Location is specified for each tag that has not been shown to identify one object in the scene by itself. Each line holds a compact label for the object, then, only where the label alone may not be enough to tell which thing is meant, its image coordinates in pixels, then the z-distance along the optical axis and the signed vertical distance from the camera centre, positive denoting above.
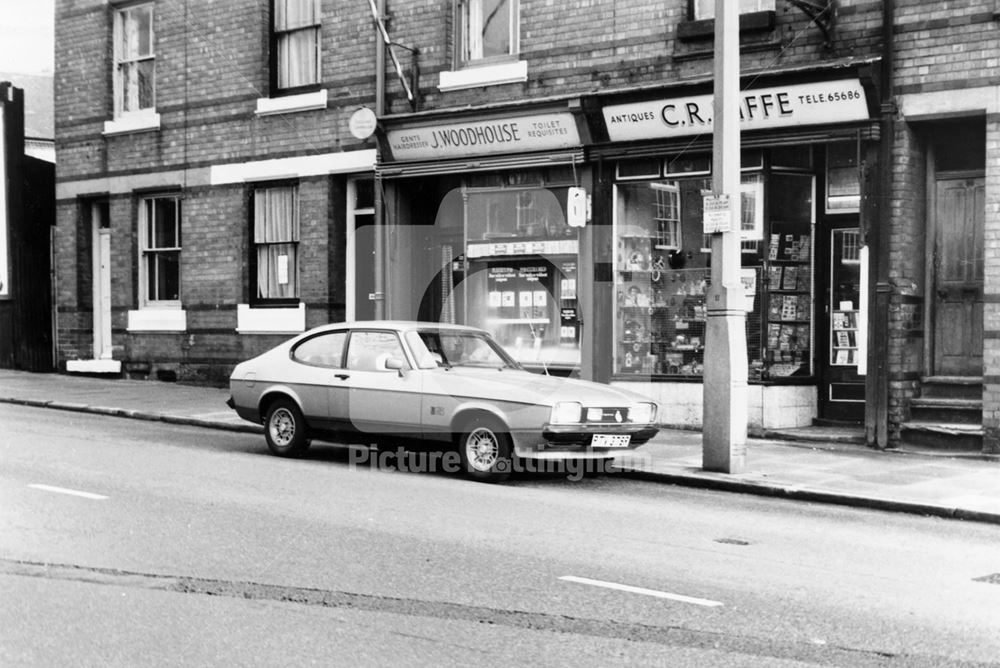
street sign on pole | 11.62 +1.03
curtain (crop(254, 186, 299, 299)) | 19.45 +1.31
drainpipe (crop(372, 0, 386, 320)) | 17.83 +1.63
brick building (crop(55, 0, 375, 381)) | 18.84 +2.43
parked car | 10.79 -0.77
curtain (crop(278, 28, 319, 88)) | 19.12 +4.26
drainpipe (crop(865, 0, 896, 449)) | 13.59 +0.30
